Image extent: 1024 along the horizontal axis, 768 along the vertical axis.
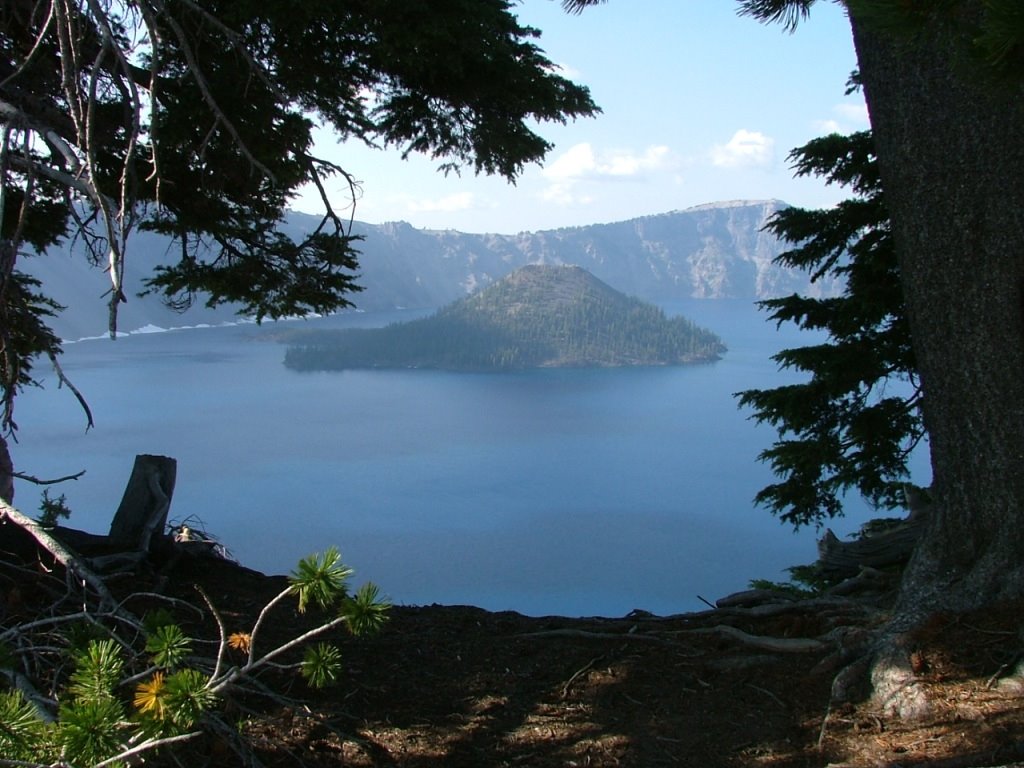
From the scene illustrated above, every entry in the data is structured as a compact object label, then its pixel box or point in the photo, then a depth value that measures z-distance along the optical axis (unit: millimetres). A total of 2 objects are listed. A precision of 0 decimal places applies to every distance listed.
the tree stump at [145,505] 3658
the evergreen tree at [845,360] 5195
